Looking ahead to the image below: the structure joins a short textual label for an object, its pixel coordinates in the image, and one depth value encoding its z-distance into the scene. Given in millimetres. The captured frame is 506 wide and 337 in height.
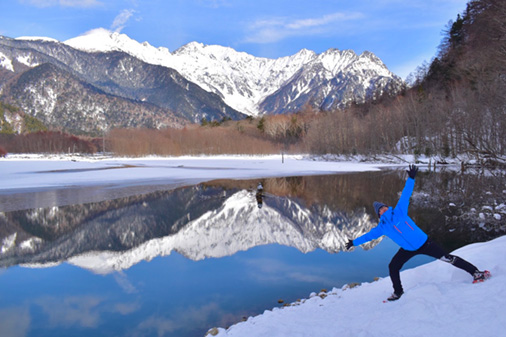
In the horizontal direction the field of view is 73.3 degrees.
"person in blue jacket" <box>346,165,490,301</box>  4381
